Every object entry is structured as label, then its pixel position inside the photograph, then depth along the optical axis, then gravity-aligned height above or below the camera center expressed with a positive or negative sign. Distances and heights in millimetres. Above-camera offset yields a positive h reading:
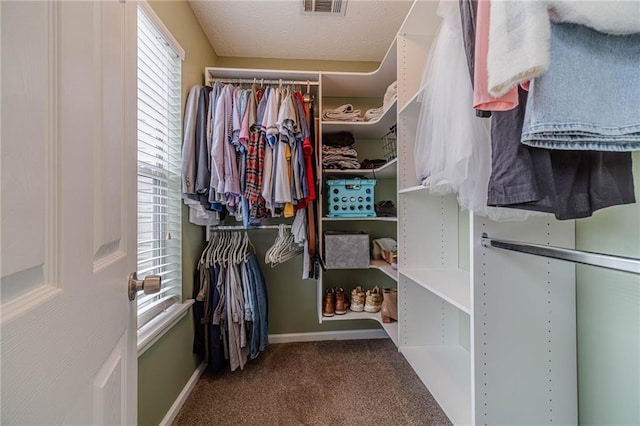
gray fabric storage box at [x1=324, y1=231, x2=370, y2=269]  1920 -283
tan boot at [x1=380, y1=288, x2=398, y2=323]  1861 -673
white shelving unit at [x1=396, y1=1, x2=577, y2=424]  861 -399
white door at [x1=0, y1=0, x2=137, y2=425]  303 +1
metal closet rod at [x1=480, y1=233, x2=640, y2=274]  541 -107
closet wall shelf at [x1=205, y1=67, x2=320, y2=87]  1915 +1030
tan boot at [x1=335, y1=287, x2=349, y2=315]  1996 -698
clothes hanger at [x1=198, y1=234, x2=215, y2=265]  1745 -271
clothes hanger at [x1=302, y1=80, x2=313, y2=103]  1854 +844
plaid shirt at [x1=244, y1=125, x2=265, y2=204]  1605 +294
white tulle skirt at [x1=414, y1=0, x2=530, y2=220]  843 +278
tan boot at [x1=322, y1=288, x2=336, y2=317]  1978 -705
